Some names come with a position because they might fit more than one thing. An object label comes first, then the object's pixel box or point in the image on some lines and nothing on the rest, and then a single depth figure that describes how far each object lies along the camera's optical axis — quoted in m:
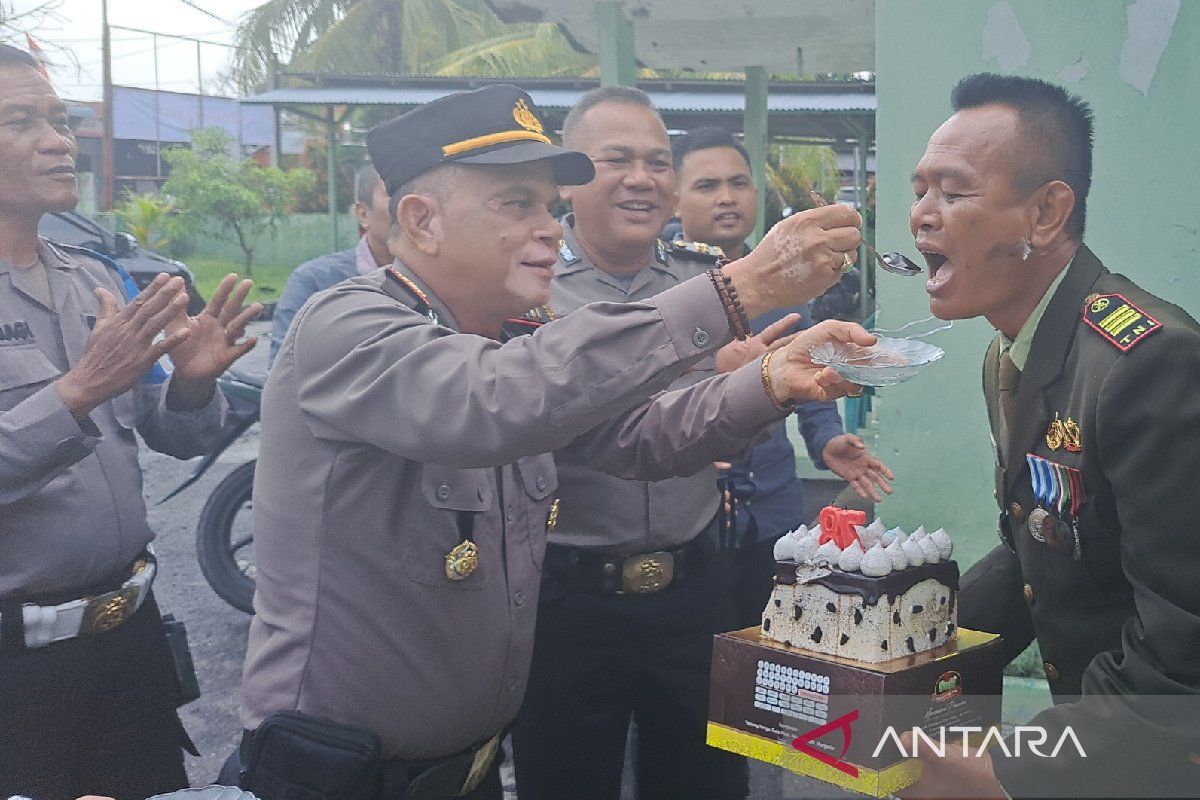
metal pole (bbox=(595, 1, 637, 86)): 6.80
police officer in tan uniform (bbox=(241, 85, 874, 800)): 2.01
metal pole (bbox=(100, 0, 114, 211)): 31.69
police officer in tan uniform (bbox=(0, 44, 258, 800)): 2.65
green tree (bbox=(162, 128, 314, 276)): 30.45
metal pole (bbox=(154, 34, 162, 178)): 39.72
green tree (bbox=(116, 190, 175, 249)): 30.80
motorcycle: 5.99
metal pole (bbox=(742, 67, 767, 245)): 9.47
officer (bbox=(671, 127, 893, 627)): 3.28
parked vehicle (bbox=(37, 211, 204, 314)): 5.88
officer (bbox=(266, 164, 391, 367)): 5.54
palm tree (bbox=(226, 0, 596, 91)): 27.58
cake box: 1.98
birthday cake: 2.14
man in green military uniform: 1.84
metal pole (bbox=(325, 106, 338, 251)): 16.27
